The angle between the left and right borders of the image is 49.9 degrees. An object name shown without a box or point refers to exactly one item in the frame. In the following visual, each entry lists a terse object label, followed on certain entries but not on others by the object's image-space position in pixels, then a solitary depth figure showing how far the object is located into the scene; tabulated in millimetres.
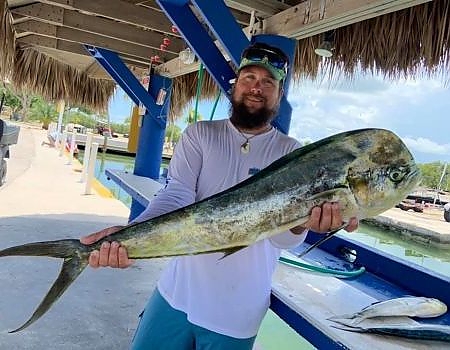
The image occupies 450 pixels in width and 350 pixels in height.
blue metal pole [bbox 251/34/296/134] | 2914
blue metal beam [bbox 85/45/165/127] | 5578
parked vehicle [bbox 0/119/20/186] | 7293
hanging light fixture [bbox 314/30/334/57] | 3215
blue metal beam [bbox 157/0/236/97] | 3188
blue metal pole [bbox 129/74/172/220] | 5801
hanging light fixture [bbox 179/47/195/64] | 4543
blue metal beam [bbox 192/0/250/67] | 2727
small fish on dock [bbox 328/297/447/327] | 1600
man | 1597
